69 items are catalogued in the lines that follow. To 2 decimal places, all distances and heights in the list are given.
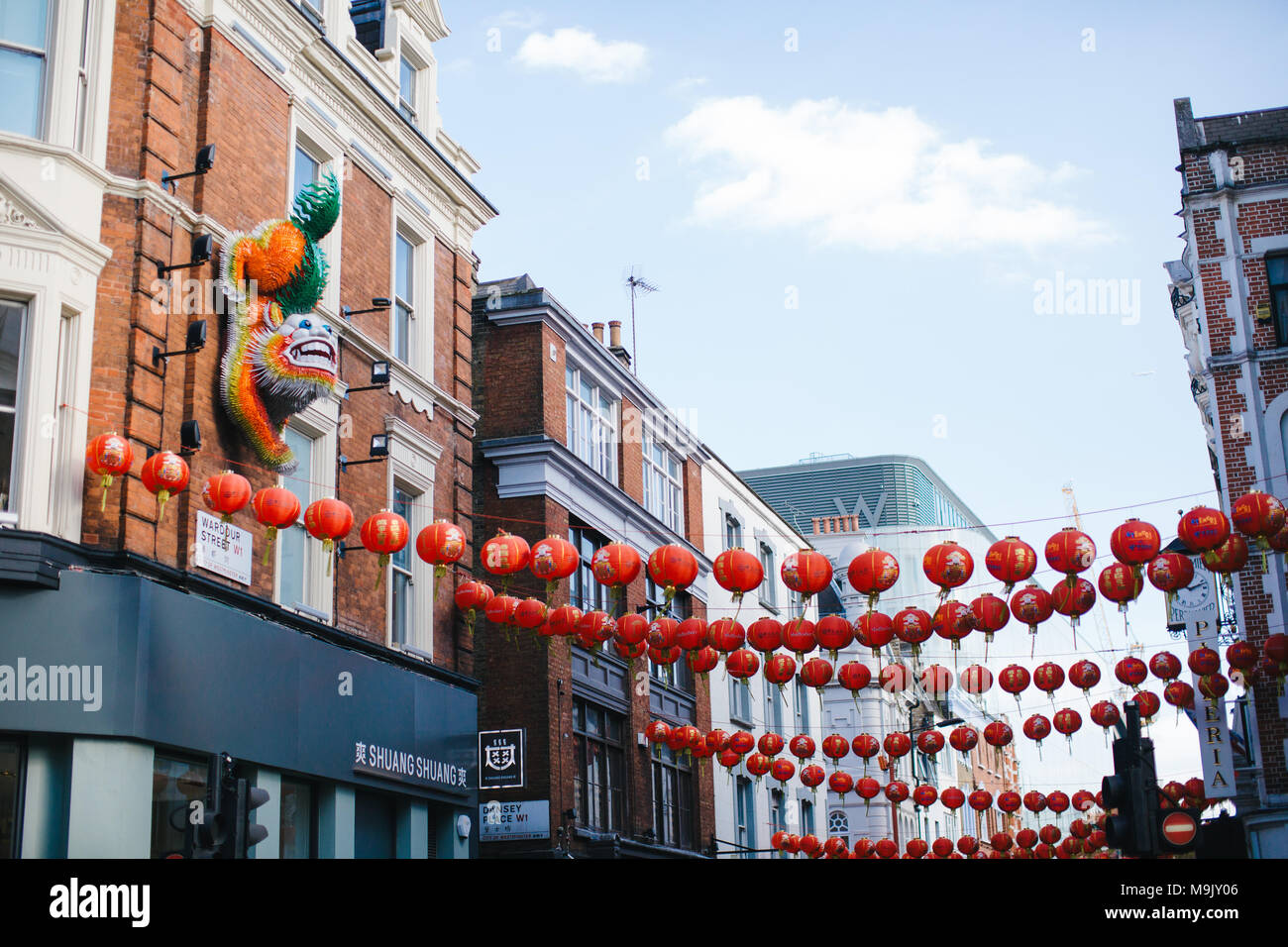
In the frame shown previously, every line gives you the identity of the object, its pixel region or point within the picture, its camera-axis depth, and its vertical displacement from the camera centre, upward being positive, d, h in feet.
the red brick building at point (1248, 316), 81.30 +30.54
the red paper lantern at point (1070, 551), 55.93 +11.21
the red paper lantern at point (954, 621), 65.77 +10.26
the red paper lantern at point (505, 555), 58.54 +12.34
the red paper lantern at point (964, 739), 93.71 +7.13
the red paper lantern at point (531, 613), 65.41 +11.17
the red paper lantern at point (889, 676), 81.64 +10.29
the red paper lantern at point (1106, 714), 80.59 +7.21
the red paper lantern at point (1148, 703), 81.35 +7.73
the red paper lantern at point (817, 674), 76.64 +9.43
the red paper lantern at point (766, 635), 67.62 +10.19
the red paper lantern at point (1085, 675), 76.18 +8.88
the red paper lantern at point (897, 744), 91.40 +6.69
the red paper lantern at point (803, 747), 98.43 +7.26
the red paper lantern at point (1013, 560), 56.75 +11.09
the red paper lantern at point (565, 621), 68.54 +11.30
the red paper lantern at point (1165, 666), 73.51 +8.83
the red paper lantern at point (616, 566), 59.47 +11.94
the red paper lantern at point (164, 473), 48.85 +13.41
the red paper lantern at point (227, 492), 50.55 +13.14
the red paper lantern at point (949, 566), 57.57 +11.17
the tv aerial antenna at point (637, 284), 137.28 +53.61
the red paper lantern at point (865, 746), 88.33 +6.43
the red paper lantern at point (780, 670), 72.90 +9.27
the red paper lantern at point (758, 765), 96.02 +6.00
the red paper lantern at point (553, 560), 59.00 +12.19
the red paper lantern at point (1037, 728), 89.30 +7.24
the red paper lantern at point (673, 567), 61.05 +12.17
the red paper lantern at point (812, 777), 100.47 +5.43
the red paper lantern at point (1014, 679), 79.20 +9.15
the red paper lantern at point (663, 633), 69.15 +10.71
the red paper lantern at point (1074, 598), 58.59 +9.94
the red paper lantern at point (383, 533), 56.39 +12.88
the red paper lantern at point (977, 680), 82.28 +9.61
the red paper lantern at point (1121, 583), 59.31 +10.56
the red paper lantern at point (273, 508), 52.60 +13.06
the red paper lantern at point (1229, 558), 57.72 +11.08
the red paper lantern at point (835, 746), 92.22 +6.79
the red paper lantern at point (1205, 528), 55.26 +11.74
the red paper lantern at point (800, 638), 66.69 +9.87
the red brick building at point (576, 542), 86.38 +20.56
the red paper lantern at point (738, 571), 58.70 +11.43
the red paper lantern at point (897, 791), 106.52 +4.38
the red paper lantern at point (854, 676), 80.11 +9.69
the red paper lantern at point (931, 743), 87.30 +6.43
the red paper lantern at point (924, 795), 108.88 +4.11
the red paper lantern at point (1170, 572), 58.90 +10.83
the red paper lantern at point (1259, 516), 55.98 +12.28
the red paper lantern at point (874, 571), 58.54 +11.19
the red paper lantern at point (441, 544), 57.72 +12.69
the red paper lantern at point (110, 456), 47.62 +13.71
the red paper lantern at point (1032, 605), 62.18 +10.33
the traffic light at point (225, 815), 39.45 +1.62
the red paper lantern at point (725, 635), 69.72 +10.53
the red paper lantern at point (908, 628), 65.16 +9.90
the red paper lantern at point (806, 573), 58.65 +11.26
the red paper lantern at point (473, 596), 68.59 +12.65
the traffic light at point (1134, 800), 42.39 +1.28
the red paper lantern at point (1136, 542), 55.67 +11.39
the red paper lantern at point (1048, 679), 76.38 +8.80
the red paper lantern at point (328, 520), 53.67 +12.82
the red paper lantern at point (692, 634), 71.15 +10.85
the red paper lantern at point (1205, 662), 75.00 +9.13
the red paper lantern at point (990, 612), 63.67 +10.19
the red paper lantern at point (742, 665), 75.56 +9.99
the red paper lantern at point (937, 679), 90.63 +10.91
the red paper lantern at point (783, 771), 98.89 +5.78
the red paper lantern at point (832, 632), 66.13 +10.00
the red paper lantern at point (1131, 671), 75.72 +8.90
